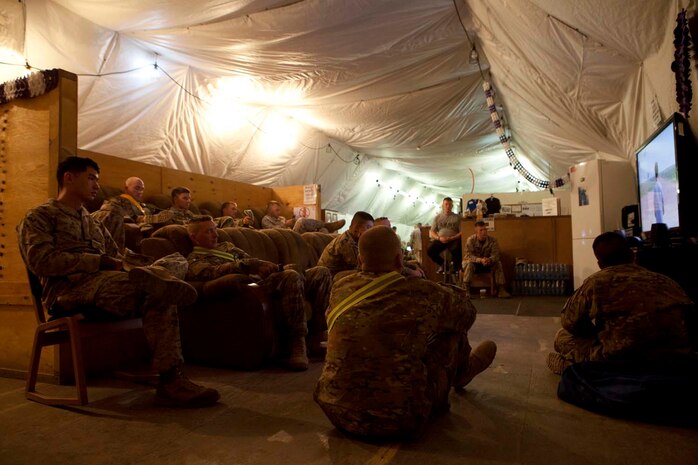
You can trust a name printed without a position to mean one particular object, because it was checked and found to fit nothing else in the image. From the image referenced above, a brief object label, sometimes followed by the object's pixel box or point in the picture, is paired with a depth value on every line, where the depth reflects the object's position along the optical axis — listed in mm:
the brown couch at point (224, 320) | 2727
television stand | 2617
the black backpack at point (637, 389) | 1734
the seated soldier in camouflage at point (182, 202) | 4828
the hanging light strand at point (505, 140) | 6480
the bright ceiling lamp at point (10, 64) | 4102
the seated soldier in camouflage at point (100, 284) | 2100
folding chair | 2059
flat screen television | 2768
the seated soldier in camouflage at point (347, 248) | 3477
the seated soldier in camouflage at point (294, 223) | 6562
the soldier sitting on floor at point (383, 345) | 1545
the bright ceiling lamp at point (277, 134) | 7828
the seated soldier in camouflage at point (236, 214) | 5910
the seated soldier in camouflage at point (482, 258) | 6445
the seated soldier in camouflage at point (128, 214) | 3725
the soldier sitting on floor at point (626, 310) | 1995
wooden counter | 6730
